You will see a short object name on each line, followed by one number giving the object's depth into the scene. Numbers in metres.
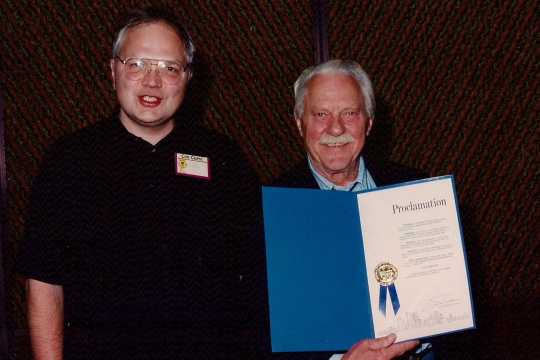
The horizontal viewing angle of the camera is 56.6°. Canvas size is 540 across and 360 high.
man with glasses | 1.43
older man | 1.63
